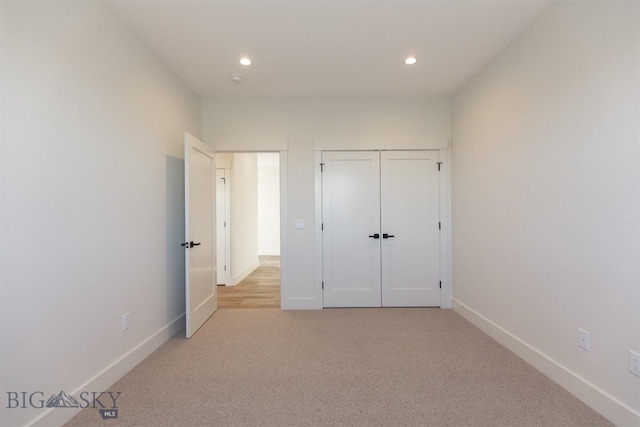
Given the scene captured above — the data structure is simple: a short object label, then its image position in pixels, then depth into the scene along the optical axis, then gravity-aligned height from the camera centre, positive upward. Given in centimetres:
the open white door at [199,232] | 281 -18
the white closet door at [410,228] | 371 -18
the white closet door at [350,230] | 372 -20
